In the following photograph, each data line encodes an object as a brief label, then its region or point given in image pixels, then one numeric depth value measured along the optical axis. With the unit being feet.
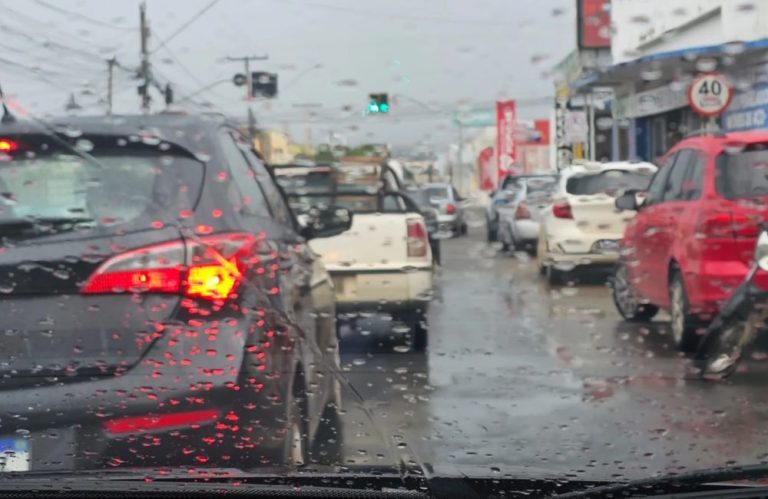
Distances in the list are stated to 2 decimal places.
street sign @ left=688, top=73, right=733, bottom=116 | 37.81
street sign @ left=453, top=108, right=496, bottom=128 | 25.20
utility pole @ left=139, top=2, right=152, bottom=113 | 18.86
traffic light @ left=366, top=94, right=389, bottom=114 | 21.34
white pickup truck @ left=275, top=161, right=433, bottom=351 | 23.85
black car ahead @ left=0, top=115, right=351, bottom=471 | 12.16
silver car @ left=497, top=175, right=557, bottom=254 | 43.74
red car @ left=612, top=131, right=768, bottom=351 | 23.62
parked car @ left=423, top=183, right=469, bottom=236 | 40.65
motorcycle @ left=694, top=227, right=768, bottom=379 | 22.25
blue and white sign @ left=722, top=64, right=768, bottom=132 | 42.38
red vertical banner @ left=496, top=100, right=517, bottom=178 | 31.07
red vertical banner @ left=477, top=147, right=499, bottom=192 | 46.84
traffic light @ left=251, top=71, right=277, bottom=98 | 20.20
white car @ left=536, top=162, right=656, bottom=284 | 35.53
